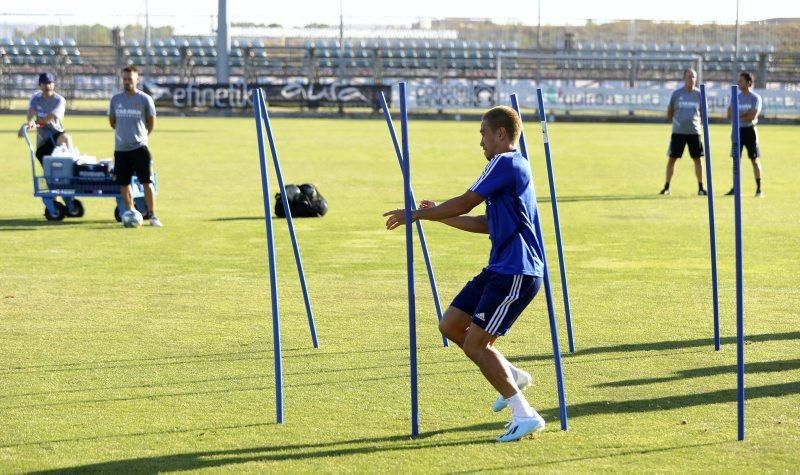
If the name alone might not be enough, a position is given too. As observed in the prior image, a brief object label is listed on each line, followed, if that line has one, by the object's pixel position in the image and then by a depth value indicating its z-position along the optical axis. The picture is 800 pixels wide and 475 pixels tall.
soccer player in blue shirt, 12.70
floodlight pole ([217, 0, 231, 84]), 97.72
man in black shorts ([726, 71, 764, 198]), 38.94
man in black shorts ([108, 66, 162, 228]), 31.27
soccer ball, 31.59
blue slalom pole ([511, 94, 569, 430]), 13.59
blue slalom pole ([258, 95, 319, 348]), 15.28
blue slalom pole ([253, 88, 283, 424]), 14.05
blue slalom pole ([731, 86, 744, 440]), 12.94
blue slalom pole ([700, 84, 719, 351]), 16.44
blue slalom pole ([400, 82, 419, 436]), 12.84
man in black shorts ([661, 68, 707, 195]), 39.59
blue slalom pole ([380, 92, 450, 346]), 16.21
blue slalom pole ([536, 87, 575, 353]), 15.27
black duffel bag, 33.75
